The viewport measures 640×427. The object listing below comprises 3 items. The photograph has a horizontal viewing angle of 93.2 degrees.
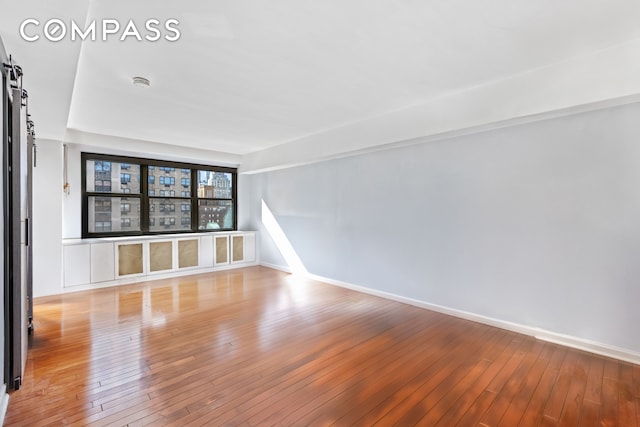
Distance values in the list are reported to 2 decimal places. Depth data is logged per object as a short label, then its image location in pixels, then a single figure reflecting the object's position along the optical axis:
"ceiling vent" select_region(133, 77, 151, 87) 2.90
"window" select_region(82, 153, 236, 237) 5.55
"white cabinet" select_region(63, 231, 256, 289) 4.95
